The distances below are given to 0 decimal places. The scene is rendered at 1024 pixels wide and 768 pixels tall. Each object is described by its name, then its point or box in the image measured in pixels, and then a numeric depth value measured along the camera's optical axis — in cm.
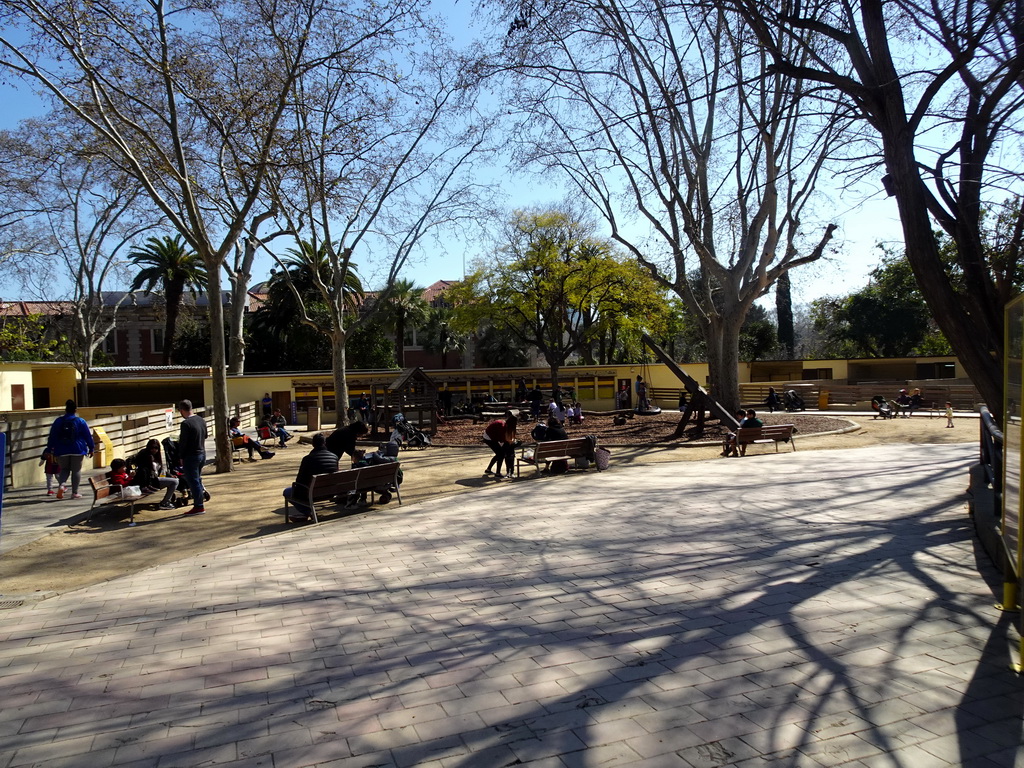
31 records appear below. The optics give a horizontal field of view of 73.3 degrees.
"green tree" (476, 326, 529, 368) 4759
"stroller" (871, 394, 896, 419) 2619
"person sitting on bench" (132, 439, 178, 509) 1032
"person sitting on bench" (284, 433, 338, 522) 923
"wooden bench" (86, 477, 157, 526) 944
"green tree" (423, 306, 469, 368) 4816
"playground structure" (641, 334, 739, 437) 1938
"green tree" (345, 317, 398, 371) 4716
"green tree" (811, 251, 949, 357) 4519
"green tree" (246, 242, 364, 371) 4184
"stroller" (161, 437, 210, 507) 1081
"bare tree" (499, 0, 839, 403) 1802
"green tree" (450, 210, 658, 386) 3597
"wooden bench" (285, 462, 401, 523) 909
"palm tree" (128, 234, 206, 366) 3700
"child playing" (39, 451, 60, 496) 1086
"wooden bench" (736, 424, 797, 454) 1545
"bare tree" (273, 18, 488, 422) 1625
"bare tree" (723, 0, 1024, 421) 661
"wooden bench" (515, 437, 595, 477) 1277
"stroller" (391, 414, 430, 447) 1984
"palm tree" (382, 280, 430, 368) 4381
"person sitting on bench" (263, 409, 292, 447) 2147
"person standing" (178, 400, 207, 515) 979
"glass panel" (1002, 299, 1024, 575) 413
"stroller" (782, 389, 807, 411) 3166
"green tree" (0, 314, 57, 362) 2488
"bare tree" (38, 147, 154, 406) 2912
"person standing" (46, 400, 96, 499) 1054
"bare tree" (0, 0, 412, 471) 1141
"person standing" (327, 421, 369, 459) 1097
